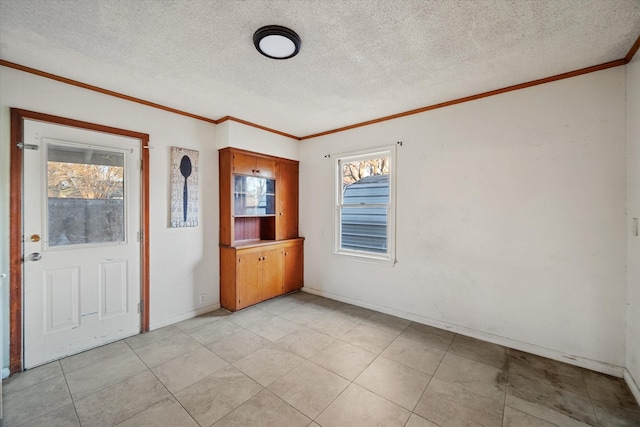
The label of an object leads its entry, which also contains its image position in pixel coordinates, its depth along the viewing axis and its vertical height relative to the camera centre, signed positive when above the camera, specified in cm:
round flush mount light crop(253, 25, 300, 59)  179 +122
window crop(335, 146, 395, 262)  357 +11
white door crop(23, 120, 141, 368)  236 -27
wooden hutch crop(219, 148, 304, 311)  360 -26
